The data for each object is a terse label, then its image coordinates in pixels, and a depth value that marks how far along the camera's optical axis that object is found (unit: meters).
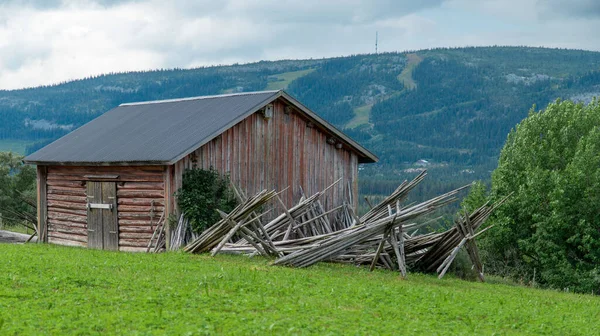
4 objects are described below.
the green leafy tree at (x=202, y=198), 24.80
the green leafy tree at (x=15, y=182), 51.94
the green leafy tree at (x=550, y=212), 40.03
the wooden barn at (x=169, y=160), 25.75
